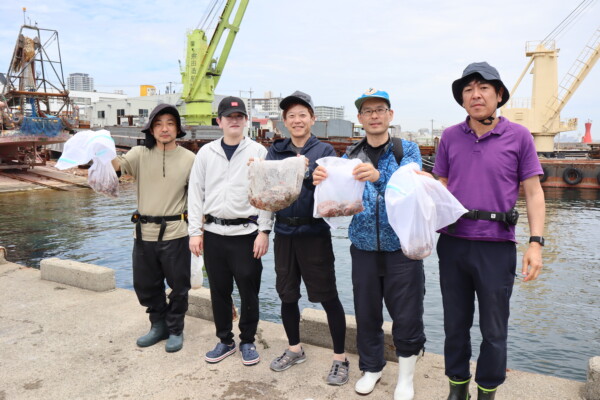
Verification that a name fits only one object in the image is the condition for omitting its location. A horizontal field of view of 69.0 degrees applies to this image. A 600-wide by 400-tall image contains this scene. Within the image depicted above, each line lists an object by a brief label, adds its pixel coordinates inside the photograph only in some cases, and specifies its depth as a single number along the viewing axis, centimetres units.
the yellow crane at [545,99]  2709
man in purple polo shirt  234
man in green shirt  346
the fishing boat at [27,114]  2206
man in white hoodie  321
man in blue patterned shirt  266
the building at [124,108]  4516
